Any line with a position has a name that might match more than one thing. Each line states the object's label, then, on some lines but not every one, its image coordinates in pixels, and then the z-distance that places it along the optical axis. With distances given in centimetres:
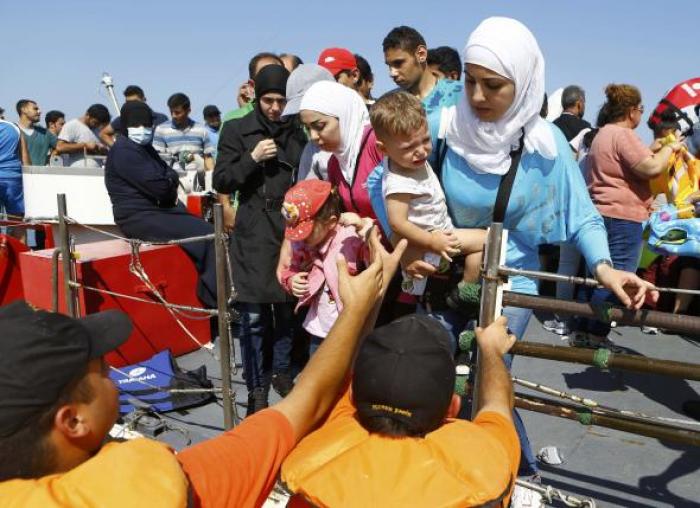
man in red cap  494
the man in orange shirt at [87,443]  123
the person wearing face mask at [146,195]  521
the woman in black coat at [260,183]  371
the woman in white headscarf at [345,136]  296
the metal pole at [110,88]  1128
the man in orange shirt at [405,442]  145
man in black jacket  678
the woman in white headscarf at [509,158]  218
